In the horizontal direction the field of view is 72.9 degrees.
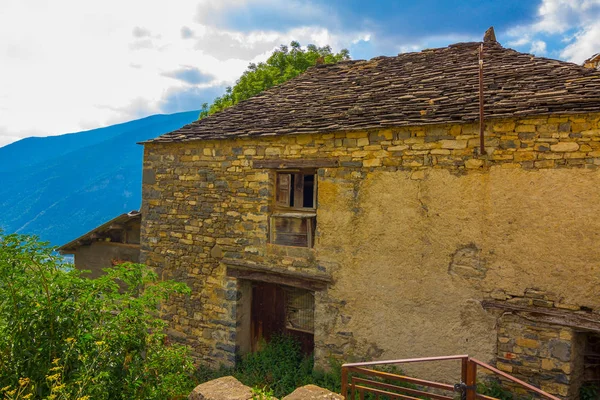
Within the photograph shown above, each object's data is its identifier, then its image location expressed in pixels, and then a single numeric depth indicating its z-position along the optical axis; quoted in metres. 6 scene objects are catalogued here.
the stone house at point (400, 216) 4.78
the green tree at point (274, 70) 15.16
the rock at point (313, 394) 3.75
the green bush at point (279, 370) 6.05
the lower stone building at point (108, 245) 9.75
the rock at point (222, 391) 3.90
